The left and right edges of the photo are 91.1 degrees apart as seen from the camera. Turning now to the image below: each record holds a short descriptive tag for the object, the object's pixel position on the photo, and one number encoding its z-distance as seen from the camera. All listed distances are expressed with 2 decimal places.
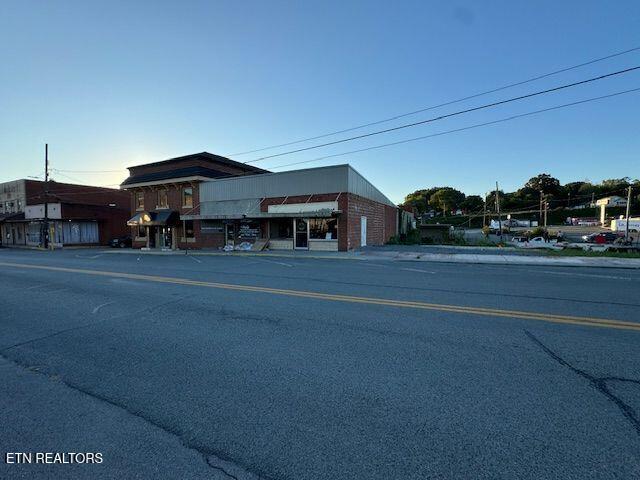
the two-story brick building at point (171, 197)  28.70
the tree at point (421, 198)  113.19
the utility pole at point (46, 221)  34.00
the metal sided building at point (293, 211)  21.91
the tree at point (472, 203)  117.31
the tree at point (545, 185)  111.81
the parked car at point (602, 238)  33.25
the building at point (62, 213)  38.34
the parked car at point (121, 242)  35.71
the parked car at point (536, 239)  34.53
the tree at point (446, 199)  112.75
